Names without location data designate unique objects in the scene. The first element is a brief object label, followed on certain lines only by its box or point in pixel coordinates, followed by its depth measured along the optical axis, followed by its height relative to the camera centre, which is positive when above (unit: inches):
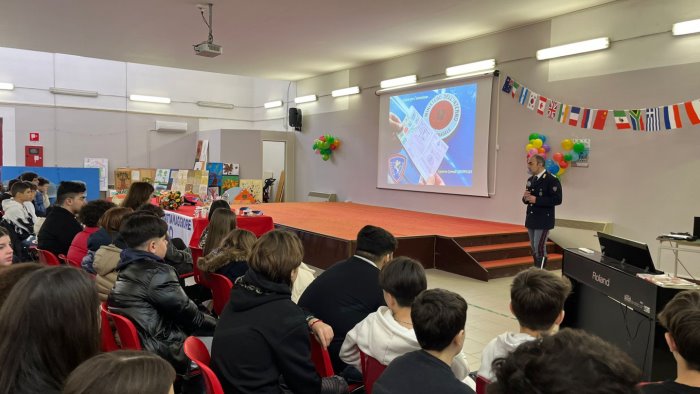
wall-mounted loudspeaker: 491.5 +54.9
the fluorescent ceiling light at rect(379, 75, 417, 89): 363.8 +72.5
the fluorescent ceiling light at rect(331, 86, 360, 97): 419.2 +72.7
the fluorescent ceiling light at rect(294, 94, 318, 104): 477.3 +73.8
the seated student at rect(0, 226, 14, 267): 87.4 -16.6
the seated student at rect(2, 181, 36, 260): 177.9 -22.1
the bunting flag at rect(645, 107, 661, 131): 226.2 +29.1
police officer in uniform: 208.2 -11.5
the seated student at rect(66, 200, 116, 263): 133.3 -18.6
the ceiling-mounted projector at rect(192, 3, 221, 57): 256.0 +65.7
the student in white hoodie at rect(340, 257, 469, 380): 68.4 -23.5
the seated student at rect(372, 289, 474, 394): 50.4 -21.2
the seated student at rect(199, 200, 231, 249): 151.5 -16.2
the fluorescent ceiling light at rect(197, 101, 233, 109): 555.1 +75.8
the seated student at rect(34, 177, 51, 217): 251.4 -20.2
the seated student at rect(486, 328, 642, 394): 25.8 -10.9
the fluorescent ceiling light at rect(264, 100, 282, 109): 534.1 +75.1
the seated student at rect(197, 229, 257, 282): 112.6 -22.1
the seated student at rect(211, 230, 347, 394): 65.4 -24.1
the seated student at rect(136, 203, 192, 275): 133.1 -27.2
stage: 232.7 -37.1
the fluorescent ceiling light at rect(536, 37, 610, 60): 245.1 +70.8
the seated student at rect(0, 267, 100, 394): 42.3 -15.9
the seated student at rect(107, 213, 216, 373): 84.0 -23.5
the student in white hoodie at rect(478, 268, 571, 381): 70.8 -20.4
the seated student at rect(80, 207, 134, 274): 124.7 -18.2
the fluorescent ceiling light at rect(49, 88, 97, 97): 474.3 +73.8
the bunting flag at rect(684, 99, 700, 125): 211.0 +31.7
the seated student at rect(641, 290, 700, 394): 53.8 -20.5
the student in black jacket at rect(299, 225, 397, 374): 85.8 -23.7
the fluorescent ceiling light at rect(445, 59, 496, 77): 306.5 +72.1
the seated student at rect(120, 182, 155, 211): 185.2 -11.9
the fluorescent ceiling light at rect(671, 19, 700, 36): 209.5 +69.4
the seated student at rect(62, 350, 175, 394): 33.0 -15.3
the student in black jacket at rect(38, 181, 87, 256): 149.1 -20.2
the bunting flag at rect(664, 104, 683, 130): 219.1 +29.5
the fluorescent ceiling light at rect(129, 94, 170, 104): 514.3 +74.7
